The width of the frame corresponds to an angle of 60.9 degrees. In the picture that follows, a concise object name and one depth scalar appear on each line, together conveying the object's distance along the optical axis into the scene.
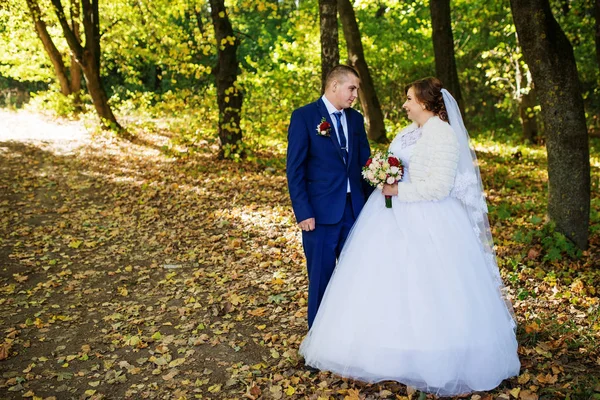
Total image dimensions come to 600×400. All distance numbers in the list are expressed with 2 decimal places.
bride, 3.99
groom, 4.36
